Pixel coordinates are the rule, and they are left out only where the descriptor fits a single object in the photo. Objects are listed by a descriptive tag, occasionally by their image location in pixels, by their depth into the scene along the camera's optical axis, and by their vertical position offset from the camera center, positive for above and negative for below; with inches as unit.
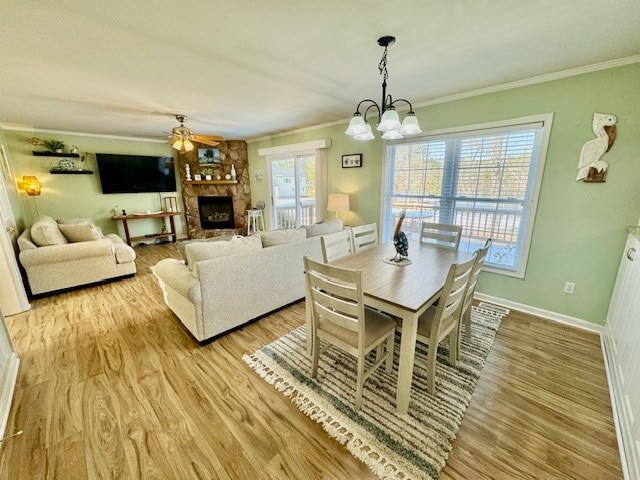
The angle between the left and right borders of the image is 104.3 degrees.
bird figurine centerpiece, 79.8 -19.2
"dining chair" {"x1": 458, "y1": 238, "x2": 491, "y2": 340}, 65.1 -24.8
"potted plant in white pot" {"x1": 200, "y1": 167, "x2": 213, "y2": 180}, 230.7 +11.2
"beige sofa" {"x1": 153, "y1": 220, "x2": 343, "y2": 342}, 83.5 -33.8
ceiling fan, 134.5 +25.3
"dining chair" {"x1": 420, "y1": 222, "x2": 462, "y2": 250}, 101.9 -21.6
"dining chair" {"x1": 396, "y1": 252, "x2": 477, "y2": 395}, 55.9 -34.5
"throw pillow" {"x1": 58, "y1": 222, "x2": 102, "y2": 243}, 134.2 -24.7
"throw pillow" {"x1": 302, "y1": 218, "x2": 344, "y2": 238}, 116.8 -21.2
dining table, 54.7 -25.3
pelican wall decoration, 82.9 +10.7
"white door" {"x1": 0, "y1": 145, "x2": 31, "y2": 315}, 100.8 -39.5
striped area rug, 51.3 -54.5
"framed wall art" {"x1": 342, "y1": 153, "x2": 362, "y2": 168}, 151.7 +13.9
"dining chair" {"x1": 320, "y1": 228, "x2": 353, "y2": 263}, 80.9 -21.4
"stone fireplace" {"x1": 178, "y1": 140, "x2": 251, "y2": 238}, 229.1 -6.3
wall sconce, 165.2 +0.5
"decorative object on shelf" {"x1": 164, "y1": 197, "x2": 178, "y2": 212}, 234.4 -18.7
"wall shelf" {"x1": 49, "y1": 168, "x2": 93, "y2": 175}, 179.8 +10.0
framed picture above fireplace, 225.1 +25.2
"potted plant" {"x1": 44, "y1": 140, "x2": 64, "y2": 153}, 177.3 +28.4
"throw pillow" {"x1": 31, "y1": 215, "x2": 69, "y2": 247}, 122.8 -23.8
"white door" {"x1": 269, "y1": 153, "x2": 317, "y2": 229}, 194.1 -5.0
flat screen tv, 199.0 +9.7
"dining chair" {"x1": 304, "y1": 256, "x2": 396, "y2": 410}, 53.6 -35.3
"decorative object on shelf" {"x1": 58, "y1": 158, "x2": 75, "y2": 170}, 183.8 +15.6
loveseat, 119.9 -35.7
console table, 203.3 -33.8
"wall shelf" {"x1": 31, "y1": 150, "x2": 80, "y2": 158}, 172.9 +21.9
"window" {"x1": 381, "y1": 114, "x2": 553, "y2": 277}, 100.1 +0.4
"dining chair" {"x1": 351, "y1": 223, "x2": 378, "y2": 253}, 97.7 -21.8
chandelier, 65.3 +15.8
